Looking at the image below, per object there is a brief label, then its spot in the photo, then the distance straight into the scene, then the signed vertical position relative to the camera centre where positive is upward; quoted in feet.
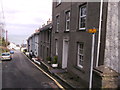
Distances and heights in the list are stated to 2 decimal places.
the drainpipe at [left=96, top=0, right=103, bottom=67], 21.16 +3.09
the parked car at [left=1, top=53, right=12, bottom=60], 76.27 -9.59
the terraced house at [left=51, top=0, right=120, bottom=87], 20.47 +1.24
